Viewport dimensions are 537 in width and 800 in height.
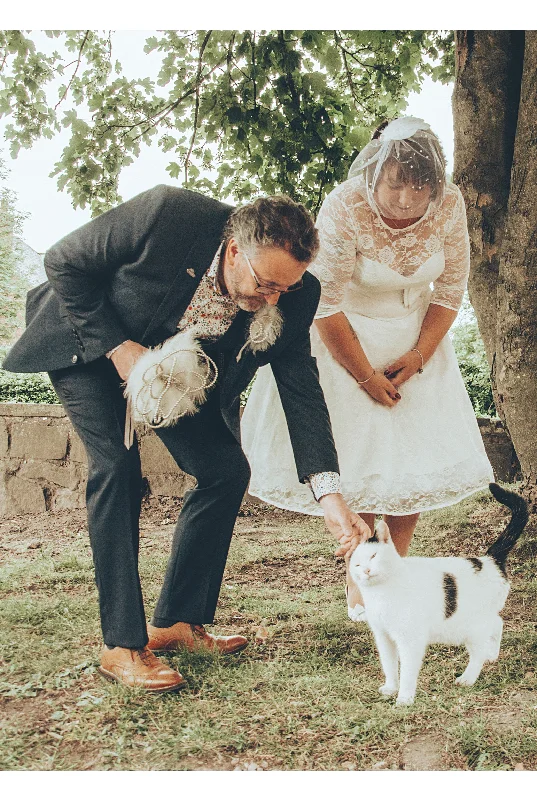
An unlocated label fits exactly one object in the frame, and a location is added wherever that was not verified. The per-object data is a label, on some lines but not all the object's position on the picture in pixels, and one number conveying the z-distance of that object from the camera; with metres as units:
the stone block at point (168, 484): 4.34
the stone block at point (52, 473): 4.27
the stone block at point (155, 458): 4.35
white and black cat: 2.12
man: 2.11
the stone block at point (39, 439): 4.31
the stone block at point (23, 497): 4.20
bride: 2.53
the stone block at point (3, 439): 4.30
